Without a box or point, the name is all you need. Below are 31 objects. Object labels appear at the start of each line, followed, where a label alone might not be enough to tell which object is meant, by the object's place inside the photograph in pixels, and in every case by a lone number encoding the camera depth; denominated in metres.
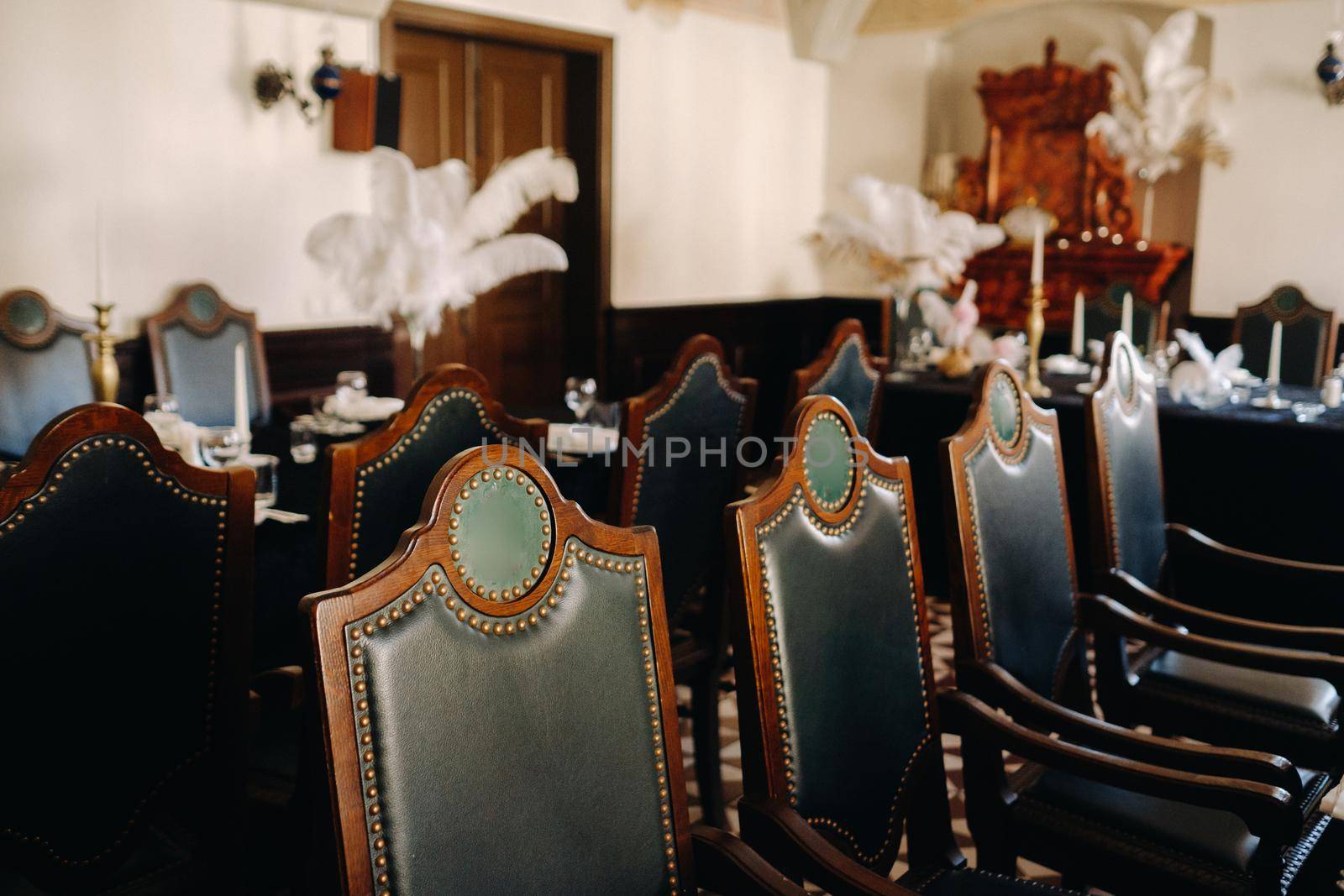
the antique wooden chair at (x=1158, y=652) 2.24
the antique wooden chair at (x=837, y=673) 1.50
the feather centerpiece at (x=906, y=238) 4.56
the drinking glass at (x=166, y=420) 2.83
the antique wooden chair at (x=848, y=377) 3.29
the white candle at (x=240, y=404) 2.73
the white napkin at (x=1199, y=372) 3.91
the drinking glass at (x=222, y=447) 2.71
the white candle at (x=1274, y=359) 4.00
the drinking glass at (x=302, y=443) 3.12
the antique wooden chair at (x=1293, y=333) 5.77
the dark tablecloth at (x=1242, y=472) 3.59
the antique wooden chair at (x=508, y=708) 1.09
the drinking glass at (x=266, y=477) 2.55
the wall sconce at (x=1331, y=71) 6.46
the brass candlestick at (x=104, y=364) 3.02
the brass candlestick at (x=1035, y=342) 3.95
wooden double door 5.86
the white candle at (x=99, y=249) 2.87
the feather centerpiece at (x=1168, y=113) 7.04
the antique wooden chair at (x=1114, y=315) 5.94
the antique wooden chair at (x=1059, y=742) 1.67
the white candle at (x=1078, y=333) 5.05
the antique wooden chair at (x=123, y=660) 1.63
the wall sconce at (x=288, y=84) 4.98
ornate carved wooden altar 7.36
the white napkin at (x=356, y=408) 3.78
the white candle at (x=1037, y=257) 3.67
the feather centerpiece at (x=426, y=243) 3.75
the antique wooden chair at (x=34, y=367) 3.82
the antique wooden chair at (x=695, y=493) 2.68
